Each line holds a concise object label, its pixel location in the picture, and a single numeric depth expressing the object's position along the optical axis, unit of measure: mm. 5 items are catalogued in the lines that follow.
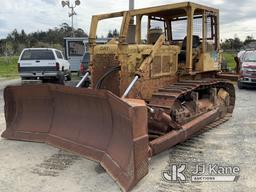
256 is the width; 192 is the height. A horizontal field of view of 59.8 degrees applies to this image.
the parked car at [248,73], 9856
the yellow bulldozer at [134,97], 3136
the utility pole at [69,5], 18607
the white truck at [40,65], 10343
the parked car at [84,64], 10764
